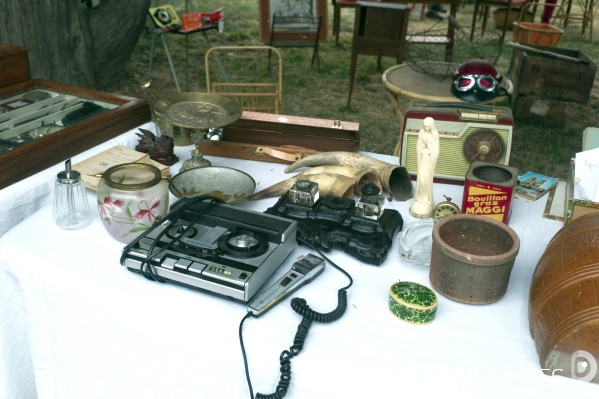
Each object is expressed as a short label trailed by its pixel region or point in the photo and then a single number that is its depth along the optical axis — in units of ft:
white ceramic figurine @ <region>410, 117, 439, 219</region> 5.02
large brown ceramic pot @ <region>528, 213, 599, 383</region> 3.23
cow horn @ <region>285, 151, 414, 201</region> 5.64
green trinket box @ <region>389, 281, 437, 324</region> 3.89
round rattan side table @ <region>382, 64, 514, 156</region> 10.64
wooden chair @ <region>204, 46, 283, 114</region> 9.95
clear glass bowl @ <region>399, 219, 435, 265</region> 4.59
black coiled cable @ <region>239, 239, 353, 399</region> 3.62
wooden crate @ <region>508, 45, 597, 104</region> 14.60
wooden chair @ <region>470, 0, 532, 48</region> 22.74
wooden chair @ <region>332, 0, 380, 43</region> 22.49
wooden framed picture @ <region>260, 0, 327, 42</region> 20.99
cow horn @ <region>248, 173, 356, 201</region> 5.48
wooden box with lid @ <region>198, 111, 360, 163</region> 6.48
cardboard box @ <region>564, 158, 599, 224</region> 4.59
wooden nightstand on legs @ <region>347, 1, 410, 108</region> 15.38
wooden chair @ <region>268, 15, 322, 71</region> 19.42
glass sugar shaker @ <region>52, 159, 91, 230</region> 5.03
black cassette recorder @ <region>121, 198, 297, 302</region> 4.04
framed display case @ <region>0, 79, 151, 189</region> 5.80
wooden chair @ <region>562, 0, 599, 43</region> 23.96
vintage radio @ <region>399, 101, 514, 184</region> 5.61
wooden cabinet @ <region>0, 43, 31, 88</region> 7.14
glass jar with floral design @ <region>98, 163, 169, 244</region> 4.55
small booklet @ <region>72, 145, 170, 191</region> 5.65
